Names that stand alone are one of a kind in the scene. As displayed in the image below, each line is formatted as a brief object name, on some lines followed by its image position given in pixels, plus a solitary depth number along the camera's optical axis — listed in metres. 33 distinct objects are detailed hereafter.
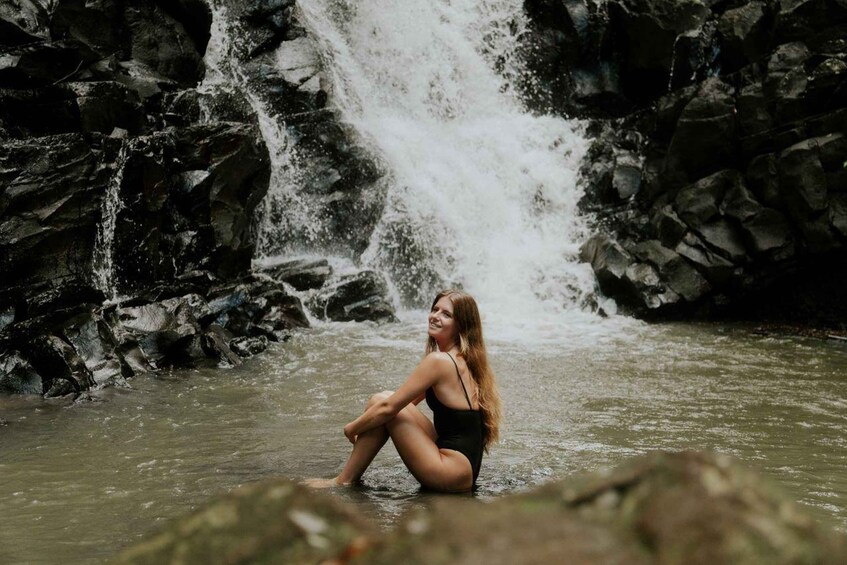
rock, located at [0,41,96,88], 13.53
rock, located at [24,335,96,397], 10.16
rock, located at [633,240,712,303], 17.16
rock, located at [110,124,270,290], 13.73
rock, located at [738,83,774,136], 16.77
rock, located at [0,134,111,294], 11.88
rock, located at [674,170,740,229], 17.36
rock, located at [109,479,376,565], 1.71
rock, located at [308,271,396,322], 16.17
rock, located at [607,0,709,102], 20.34
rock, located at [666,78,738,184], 17.39
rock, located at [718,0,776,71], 18.28
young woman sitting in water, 5.62
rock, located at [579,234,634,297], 17.73
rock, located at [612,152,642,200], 20.00
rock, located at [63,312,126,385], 10.78
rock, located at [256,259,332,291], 16.70
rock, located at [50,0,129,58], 14.85
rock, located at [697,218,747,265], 16.98
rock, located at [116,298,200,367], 12.05
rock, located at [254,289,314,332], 14.61
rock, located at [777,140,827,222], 15.73
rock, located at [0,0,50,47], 14.00
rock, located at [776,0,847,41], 16.72
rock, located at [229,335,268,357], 12.75
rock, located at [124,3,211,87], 16.53
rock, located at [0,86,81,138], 13.17
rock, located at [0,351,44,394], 10.15
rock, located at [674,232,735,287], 17.03
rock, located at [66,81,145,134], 13.74
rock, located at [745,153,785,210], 16.45
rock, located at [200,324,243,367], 12.15
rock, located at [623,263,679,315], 17.11
